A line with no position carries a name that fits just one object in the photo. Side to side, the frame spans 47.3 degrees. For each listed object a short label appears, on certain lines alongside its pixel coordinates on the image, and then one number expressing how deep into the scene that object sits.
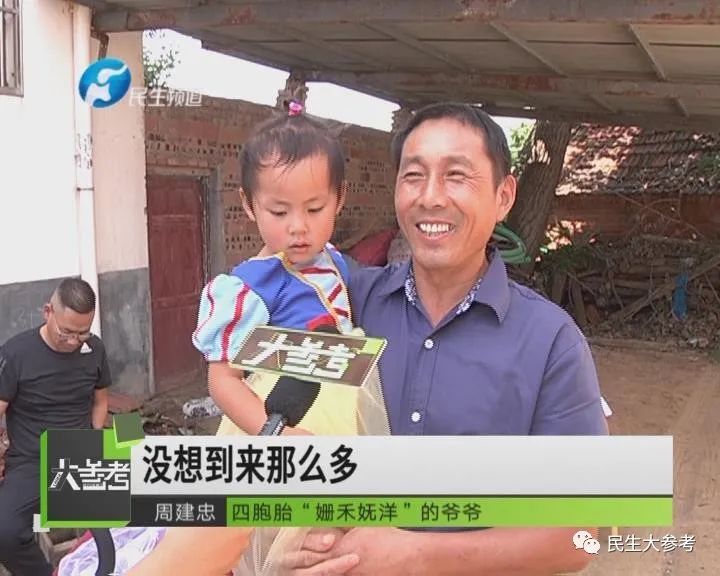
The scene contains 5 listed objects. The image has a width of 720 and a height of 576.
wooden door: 6.24
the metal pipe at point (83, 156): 4.91
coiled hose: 8.38
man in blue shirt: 1.35
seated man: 3.32
